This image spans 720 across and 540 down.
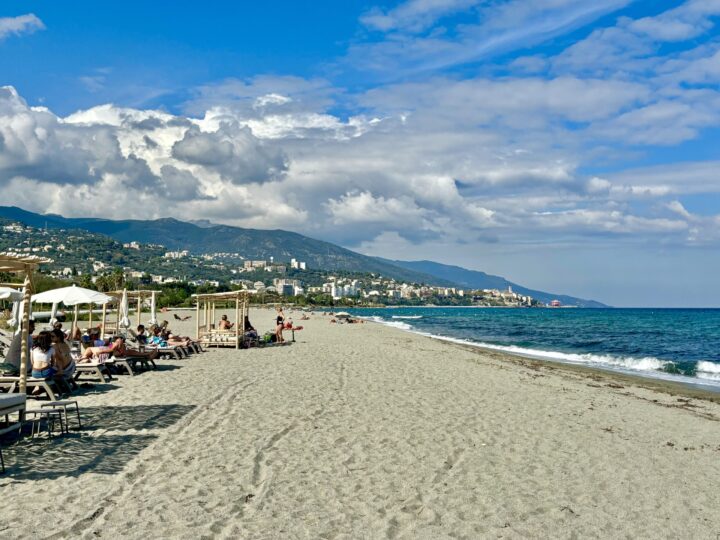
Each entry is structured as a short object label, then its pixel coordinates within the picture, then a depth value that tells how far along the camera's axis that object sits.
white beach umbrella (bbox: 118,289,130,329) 20.81
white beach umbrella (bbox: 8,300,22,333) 19.61
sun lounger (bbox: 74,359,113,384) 11.66
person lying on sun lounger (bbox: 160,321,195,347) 18.11
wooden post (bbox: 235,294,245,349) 21.00
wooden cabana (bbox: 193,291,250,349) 21.03
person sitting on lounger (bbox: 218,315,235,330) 22.47
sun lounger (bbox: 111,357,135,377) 13.36
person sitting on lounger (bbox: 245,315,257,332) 22.84
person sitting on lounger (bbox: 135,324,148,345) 16.29
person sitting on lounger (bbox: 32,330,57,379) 9.60
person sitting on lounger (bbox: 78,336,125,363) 13.21
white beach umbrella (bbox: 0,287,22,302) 16.77
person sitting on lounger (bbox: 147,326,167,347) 17.73
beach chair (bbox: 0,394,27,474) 6.56
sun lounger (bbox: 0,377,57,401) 9.18
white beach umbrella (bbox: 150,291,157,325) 22.83
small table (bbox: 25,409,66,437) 7.37
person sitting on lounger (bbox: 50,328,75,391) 10.13
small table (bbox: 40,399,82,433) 7.54
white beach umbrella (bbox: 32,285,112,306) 15.61
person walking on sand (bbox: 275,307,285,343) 24.17
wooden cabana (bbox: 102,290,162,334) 21.94
